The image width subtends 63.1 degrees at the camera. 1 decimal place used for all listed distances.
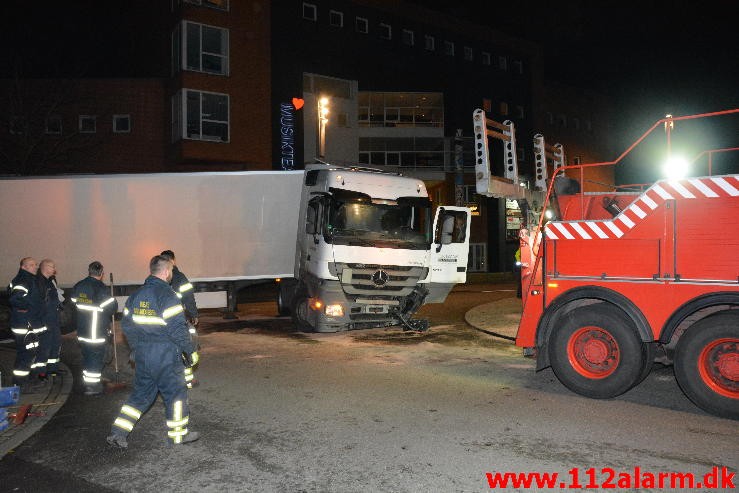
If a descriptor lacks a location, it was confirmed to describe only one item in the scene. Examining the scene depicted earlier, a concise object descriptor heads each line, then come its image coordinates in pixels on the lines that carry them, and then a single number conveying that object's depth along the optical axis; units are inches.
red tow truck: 244.2
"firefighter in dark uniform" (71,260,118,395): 290.8
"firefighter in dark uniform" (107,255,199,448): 203.8
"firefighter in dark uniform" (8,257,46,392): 301.7
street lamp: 901.8
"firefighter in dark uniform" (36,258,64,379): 312.2
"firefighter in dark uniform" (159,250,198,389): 314.2
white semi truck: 426.9
